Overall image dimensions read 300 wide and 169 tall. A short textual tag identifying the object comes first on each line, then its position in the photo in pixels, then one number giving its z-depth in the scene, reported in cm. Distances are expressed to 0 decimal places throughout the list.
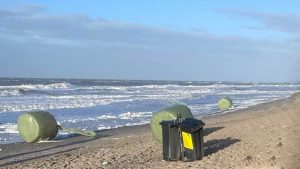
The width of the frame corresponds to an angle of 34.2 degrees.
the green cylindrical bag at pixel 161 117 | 1133
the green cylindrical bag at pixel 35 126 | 1404
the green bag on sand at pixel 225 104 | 2852
